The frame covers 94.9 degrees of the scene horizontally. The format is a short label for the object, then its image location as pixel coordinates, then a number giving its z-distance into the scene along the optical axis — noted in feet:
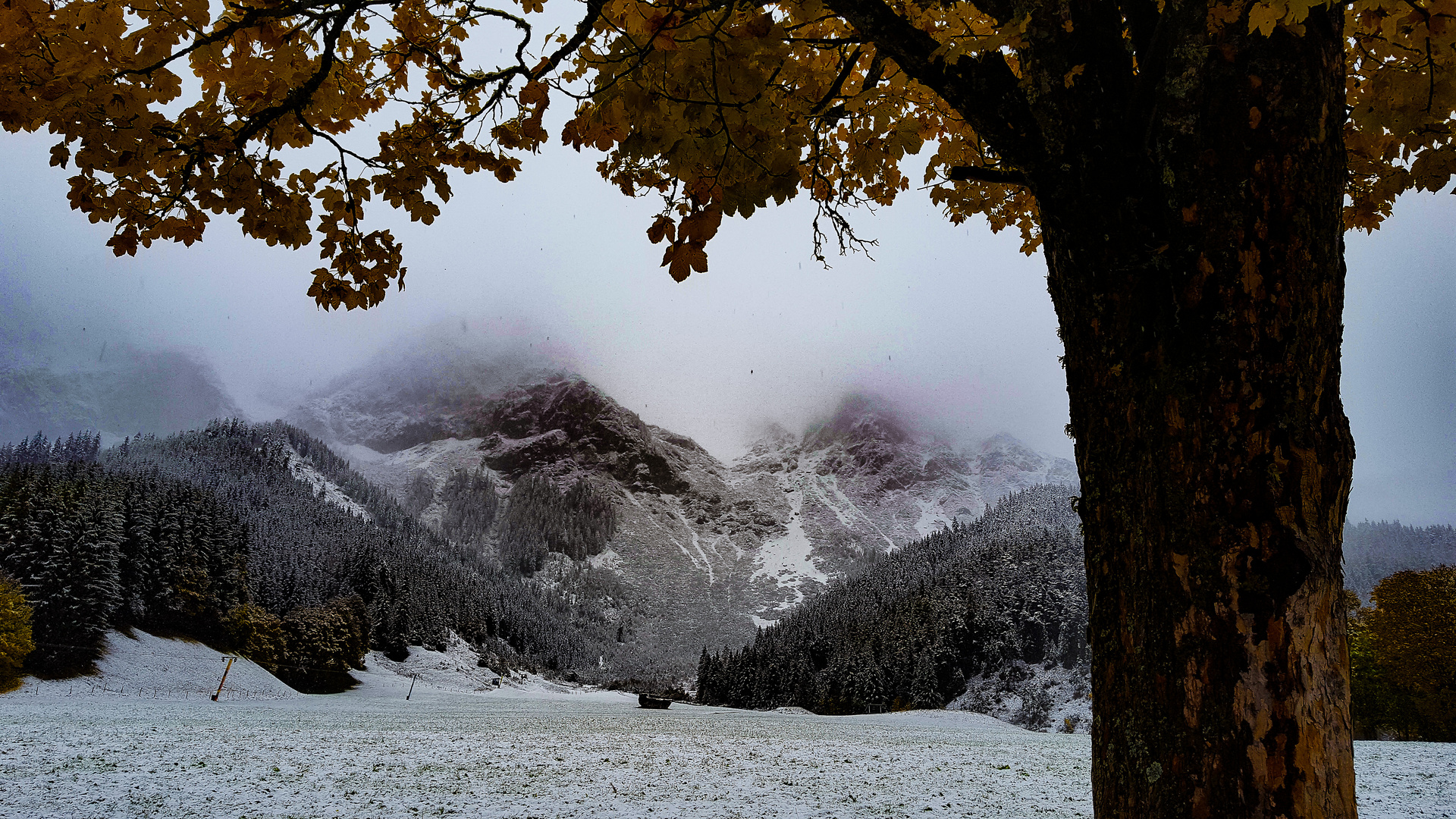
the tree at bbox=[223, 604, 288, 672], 142.31
